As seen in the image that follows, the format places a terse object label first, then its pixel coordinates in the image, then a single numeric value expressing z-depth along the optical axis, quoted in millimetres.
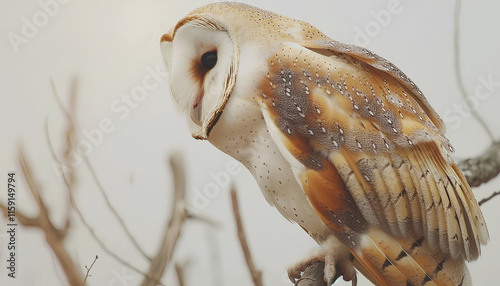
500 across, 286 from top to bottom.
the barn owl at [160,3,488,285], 3781
